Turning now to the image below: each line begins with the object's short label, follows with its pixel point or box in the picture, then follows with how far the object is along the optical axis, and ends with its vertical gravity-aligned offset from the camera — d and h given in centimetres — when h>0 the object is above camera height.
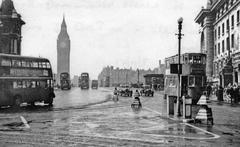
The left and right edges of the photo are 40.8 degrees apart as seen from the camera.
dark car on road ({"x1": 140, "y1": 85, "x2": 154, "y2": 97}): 4593 -130
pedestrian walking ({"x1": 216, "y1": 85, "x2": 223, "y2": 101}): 3475 -126
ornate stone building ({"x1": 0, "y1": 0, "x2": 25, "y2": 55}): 7219 +1230
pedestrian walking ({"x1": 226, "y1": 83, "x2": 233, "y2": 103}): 3203 -76
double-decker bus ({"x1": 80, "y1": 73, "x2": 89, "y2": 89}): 8188 +43
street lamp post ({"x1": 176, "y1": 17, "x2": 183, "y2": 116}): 1669 +238
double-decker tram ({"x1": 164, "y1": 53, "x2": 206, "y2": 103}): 2773 +45
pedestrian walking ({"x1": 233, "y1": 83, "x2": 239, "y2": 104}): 3144 -104
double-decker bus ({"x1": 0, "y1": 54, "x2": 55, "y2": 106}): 2338 +18
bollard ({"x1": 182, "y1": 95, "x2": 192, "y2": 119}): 1515 -89
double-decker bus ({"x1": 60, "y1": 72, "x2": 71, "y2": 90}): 7593 +61
